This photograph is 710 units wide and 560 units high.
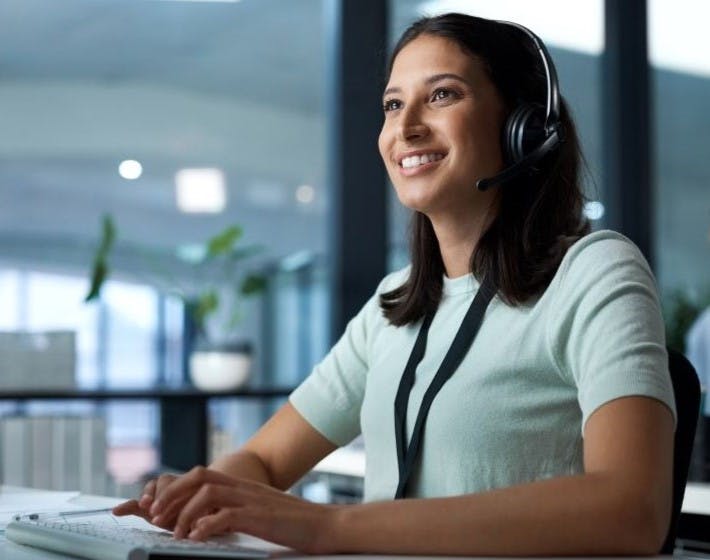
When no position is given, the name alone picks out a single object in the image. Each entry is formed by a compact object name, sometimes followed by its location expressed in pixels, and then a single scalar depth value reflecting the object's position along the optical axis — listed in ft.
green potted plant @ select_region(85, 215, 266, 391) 12.37
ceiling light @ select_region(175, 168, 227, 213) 12.94
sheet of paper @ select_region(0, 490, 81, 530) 6.27
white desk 5.34
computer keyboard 5.22
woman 5.40
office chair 5.98
